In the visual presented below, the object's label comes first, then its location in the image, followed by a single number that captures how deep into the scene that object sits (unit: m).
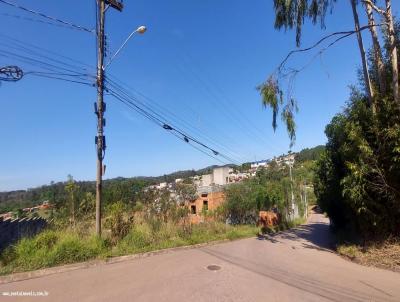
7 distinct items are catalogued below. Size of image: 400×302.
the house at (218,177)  60.12
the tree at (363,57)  12.85
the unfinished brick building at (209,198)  36.19
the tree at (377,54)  12.43
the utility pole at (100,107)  11.64
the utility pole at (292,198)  42.94
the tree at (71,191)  12.25
